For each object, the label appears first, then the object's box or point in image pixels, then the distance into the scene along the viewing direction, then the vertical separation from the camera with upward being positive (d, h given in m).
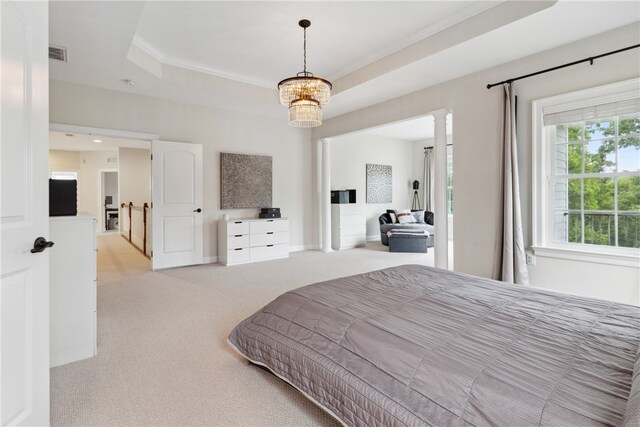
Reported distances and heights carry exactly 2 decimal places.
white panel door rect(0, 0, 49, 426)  1.24 +0.00
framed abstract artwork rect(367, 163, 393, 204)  8.43 +0.73
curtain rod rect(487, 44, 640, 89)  2.79 +1.43
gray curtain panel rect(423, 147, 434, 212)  8.91 +0.91
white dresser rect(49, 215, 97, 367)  2.16 -0.54
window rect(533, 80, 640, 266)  2.92 +0.36
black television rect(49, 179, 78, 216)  2.25 +0.10
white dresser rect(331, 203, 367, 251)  7.11 -0.34
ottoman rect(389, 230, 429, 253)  6.74 -0.65
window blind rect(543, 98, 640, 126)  2.85 +0.93
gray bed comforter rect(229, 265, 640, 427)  0.99 -0.56
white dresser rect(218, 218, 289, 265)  5.39 -0.51
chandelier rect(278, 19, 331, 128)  3.26 +1.20
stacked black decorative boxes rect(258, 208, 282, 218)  5.99 -0.04
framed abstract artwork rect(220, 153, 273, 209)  5.70 +0.56
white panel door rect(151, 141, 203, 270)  5.00 +0.12
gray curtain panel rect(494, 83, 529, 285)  3.42 -0.03
